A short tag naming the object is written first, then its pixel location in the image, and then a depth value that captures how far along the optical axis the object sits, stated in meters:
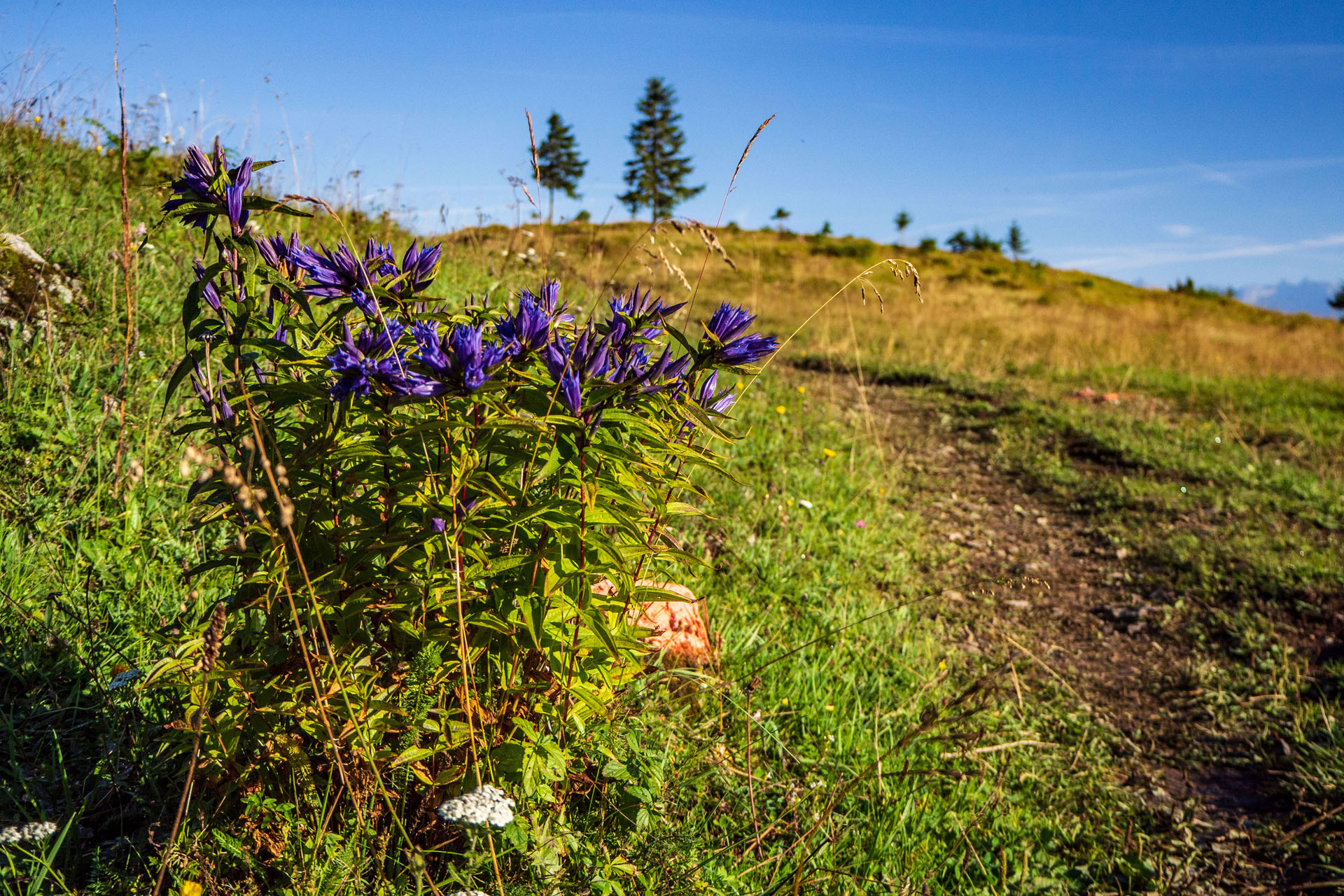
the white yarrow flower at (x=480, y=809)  1.25
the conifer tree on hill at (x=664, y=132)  39.09
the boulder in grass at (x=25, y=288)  3.31
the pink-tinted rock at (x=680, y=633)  2.63
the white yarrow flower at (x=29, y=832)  1.37
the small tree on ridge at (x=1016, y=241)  56.19
